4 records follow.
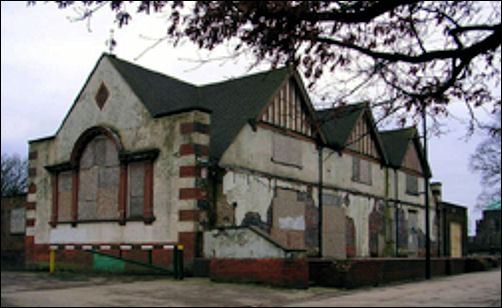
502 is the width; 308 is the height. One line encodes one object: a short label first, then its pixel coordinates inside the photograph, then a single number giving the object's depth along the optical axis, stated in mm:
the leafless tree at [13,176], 61625
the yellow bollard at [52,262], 23312
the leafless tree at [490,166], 52875
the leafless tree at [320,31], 6848
